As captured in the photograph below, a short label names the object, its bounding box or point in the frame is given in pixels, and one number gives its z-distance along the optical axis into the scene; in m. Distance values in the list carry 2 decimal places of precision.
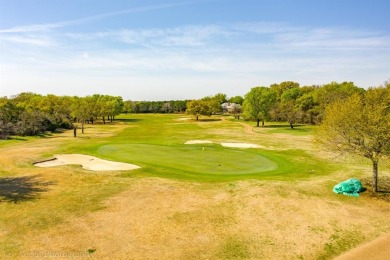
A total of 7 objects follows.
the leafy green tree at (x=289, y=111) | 86.88
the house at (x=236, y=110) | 155.43
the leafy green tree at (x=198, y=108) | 129.62
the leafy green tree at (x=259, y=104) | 93.62
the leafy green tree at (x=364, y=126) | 23.97
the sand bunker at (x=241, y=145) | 50.72
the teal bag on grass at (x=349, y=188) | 24.75
